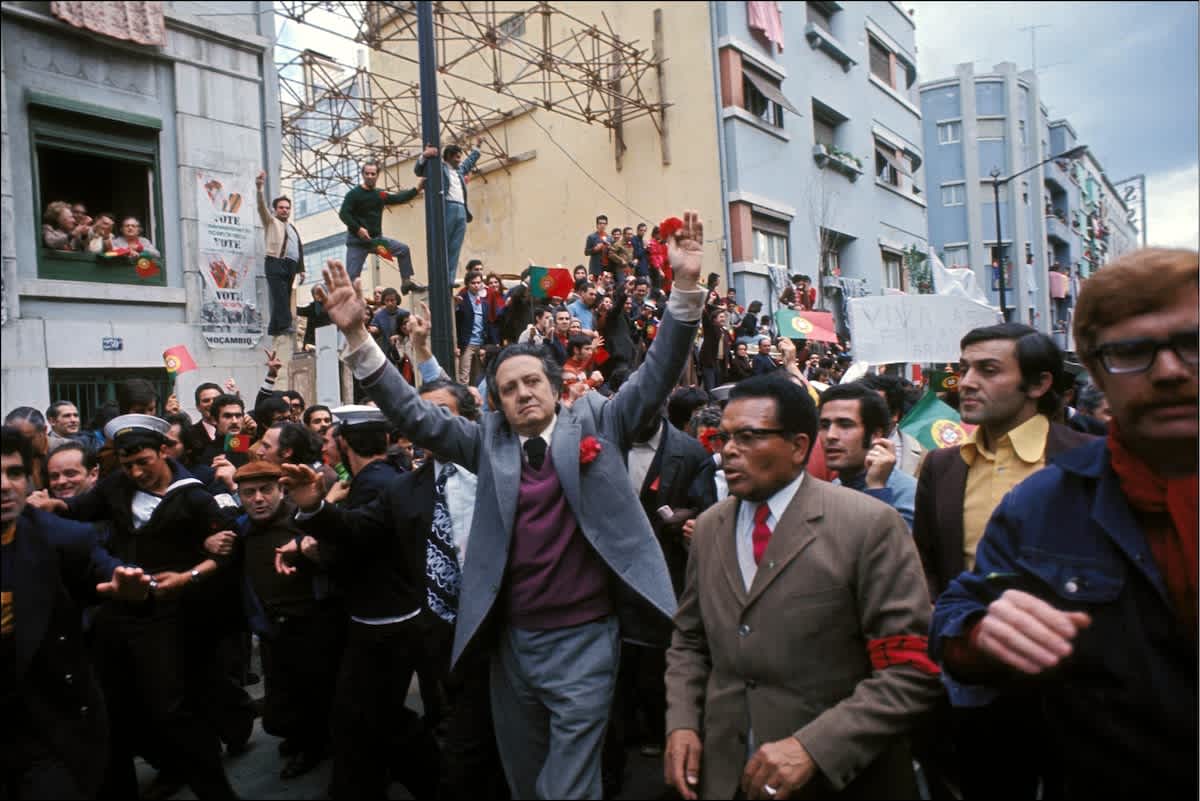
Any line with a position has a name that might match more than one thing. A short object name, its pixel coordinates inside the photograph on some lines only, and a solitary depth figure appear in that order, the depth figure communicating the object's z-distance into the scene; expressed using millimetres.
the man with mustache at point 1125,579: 1394
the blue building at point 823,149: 17453
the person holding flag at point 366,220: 11078
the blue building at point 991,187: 38562
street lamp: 22188
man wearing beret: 4043
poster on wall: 10477
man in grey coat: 2984
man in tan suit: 2104
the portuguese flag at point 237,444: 6027
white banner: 8578
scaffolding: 16328
